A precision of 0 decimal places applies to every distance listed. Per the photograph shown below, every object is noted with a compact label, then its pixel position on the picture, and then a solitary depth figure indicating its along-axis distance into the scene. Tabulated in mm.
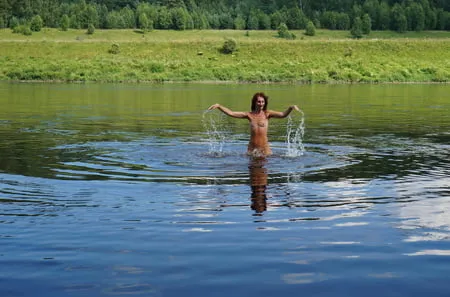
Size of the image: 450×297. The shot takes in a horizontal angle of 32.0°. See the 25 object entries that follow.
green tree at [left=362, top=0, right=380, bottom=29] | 184250
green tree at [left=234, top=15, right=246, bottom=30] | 180750
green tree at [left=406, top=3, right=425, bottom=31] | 170625
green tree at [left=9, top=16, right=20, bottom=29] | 141700
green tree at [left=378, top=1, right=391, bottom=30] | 178000
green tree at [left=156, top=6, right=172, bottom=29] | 163750
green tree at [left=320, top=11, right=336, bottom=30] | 178250
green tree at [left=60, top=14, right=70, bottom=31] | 140625
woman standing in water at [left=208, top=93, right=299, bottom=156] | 20391
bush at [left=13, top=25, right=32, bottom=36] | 129625
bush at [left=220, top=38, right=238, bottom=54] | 102875
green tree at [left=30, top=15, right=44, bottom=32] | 137500
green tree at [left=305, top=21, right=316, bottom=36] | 149000
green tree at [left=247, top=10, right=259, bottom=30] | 180750
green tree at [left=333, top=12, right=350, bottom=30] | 177375
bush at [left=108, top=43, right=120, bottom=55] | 103562
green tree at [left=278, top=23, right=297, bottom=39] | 138875
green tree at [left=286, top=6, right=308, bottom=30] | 174125
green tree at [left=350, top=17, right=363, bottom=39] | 146125
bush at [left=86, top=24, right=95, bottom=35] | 137325
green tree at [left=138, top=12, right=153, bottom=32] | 154250
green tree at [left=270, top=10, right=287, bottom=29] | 177000
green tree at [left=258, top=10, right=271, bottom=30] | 181000
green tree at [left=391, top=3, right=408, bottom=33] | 166875
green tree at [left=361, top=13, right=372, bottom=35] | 156125
